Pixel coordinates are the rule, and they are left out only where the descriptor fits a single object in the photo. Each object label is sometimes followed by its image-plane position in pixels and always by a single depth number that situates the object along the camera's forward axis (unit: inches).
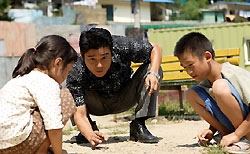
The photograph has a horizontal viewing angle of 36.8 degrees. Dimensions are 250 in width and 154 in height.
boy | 110.5
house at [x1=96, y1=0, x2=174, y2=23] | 1280.8
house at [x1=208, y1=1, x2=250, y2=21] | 1393.9
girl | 96.3
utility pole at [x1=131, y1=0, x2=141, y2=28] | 657.0
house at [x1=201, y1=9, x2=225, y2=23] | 1367.5
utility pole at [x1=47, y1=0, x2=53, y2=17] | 1208.5
